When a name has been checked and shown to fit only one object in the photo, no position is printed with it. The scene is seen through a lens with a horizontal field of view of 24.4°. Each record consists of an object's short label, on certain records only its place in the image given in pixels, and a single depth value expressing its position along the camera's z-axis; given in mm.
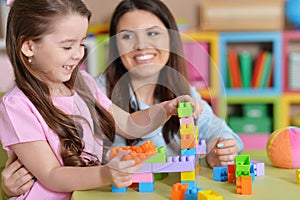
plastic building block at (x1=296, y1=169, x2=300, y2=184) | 1376
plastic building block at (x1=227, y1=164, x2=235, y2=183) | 1401
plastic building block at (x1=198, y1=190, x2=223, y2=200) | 1211
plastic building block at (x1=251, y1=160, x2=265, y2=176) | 1443
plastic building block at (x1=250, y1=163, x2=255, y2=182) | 1410
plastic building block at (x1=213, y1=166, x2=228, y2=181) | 1419
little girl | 1409
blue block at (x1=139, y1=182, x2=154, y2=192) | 1357
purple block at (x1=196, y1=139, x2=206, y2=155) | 1462
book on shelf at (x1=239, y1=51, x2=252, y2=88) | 3640
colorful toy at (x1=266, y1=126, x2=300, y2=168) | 1489
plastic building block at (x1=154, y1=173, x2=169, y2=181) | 1439
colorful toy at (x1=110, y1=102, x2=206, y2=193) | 1339
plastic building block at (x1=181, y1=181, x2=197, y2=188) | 1361
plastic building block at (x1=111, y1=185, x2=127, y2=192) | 1360
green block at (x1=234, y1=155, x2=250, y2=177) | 1354
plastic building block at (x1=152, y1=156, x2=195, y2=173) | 1338
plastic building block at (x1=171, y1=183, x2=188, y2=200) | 1277
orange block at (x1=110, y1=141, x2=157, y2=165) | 1253
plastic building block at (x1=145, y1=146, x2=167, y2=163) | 1337
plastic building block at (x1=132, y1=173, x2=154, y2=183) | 1353
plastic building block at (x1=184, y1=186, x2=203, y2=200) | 1254
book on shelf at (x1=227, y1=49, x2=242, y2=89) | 3654
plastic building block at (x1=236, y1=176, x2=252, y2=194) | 1306
